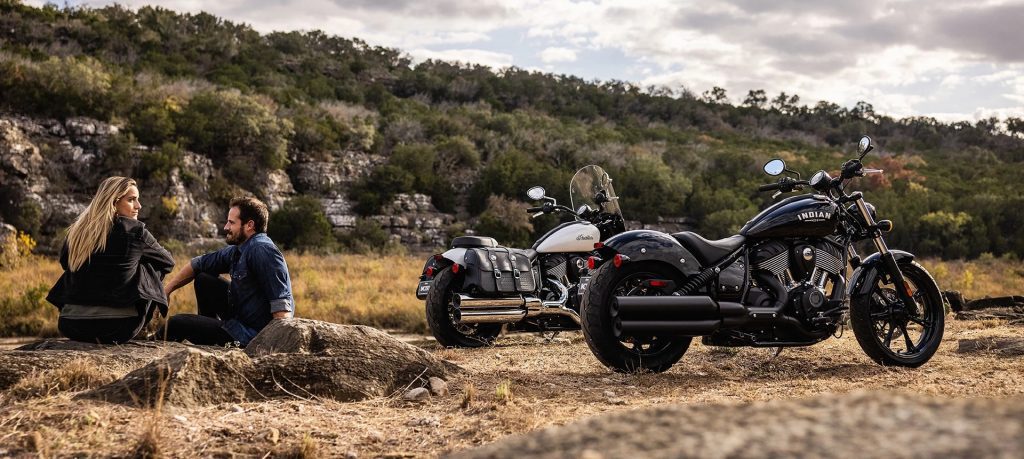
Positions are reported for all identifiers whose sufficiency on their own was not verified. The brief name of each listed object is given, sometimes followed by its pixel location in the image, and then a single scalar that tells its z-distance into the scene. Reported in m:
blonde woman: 5.55
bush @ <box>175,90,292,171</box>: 26.42
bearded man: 6.06
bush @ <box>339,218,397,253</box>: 25.02
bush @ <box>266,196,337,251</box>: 24.02
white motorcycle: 8.60
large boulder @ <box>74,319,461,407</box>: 4.29
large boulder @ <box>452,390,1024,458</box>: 1.46
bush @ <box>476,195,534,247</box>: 25.88
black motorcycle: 5.95
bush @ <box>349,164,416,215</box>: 27.30
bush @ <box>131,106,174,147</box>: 25.19
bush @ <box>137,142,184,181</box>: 23.86
